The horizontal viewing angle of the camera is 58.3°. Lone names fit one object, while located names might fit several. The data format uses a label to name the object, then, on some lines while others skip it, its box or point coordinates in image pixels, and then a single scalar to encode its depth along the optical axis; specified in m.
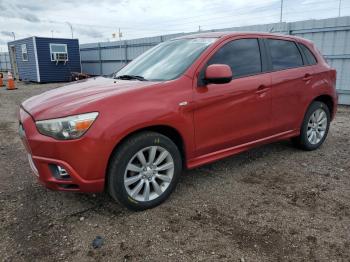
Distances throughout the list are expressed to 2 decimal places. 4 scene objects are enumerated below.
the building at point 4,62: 33.96
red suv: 2.76
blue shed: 20.44
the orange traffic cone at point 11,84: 17.23
